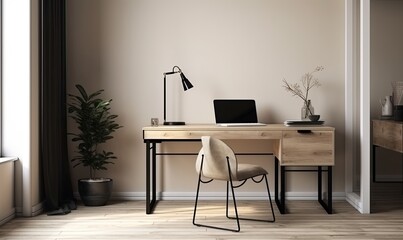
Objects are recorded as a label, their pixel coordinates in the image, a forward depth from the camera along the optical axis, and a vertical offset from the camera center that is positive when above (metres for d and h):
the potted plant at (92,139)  4.27 -0.17
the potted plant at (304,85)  4.56 +0.31
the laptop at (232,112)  4.35 +0.06
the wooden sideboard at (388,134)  3.81 -0.14
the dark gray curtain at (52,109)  4.01 +0.09
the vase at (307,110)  4.34 +0.07
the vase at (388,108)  4.29 +0.08
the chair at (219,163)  3.46 -0.32
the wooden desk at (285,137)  3.92 -0.15
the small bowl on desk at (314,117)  4.20 +0.00
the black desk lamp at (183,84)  4.32 +0.31
